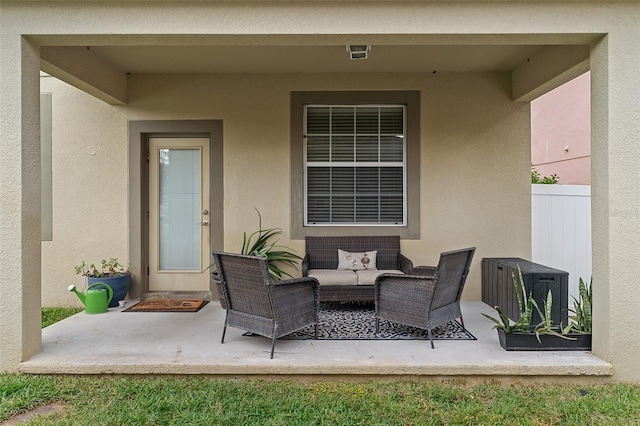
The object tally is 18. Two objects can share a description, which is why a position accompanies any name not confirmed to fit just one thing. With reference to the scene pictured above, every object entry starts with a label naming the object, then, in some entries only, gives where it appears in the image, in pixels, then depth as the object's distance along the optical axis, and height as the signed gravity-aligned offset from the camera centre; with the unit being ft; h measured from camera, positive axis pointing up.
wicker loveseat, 16.75 -1.91
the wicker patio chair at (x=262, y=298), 11.07 -2.56
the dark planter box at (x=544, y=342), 11.10 -3.68
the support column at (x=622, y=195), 10.52 +0.32
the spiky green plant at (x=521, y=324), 11.23 -3.21
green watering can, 15.83 -3.54
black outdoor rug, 12.49 -3.93
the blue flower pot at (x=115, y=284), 16.80 -3.12
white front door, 18.74 -0.29
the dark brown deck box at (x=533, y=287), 13.70 -2.78
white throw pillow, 17.29 -2.21
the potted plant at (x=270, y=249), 17.83 -1.77
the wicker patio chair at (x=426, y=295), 11.76 -2.61
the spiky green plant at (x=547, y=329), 11.12 -3.31
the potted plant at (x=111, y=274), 16.87 -2.80
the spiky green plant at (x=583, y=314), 11.62 -3.06
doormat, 16.12 -3.96
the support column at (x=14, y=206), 10.64 +0.08
